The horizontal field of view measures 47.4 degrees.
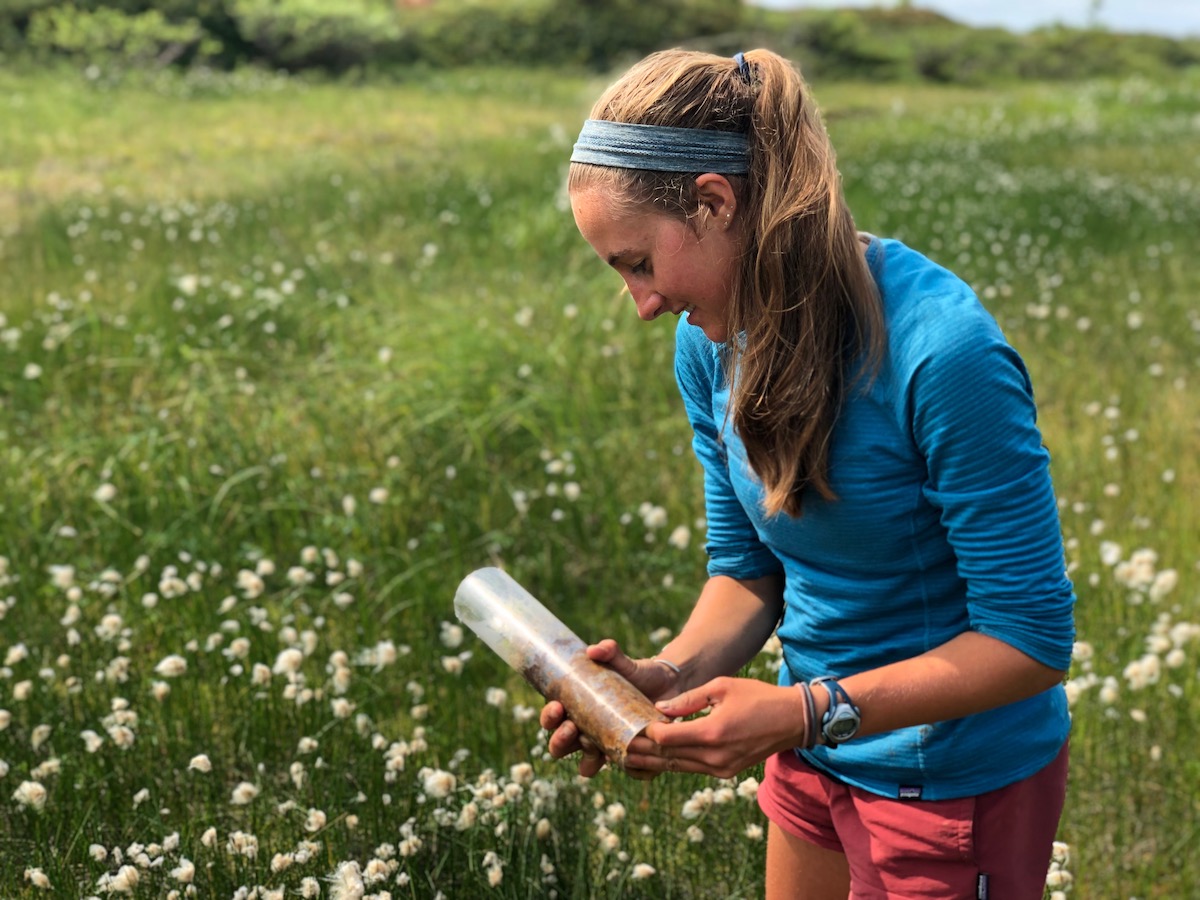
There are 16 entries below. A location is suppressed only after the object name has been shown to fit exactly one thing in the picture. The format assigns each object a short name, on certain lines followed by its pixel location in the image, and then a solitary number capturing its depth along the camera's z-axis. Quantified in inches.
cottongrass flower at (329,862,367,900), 97.0
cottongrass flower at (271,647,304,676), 131.5
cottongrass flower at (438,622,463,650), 156.7
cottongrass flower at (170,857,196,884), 102.9
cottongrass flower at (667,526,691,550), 171.3
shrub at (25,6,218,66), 877.8
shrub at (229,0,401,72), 957.8
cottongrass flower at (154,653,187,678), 126.3
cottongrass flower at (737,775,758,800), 110.9
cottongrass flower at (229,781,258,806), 115.8
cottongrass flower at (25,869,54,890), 103.6
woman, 71.4
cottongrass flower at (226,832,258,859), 104.8
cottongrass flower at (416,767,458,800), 110.3
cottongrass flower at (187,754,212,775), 111.7
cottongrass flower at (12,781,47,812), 110.3
